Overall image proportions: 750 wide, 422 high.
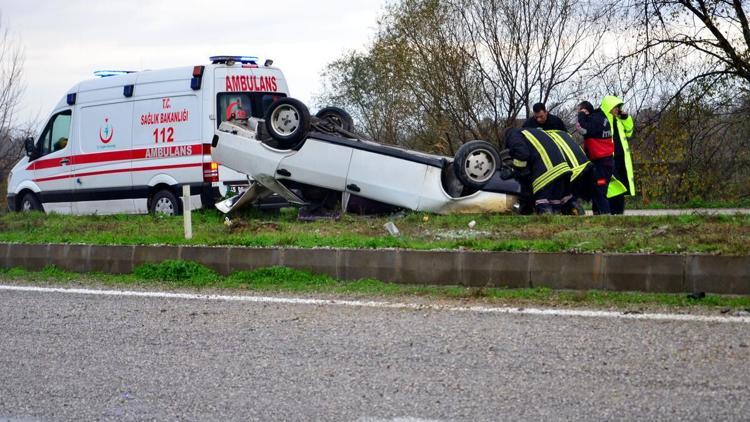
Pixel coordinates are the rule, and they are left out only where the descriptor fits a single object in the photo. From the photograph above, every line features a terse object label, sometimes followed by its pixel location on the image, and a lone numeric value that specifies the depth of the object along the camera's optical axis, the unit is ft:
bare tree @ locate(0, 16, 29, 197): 112.47
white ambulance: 51.75
